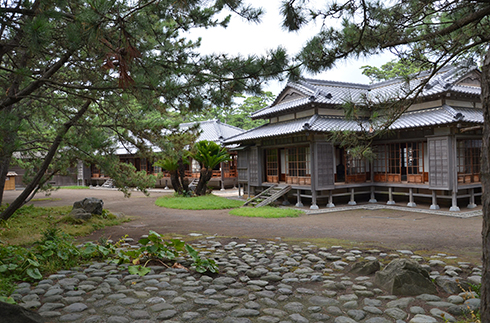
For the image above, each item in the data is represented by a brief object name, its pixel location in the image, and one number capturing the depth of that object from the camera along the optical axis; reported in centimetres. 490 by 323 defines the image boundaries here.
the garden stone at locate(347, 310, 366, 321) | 356
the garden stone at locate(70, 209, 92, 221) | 1004
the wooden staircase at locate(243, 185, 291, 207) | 1415
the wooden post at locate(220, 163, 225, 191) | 2448
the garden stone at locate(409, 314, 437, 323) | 337
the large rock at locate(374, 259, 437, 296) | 417
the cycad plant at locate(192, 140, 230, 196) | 1830
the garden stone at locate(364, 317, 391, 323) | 345
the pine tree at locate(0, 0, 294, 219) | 378
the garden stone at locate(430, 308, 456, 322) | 342
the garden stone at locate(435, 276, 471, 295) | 422
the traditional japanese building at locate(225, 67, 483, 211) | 1172
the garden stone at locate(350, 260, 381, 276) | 504
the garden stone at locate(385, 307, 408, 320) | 354
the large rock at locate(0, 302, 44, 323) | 294
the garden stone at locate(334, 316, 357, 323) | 346
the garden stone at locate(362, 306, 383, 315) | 367
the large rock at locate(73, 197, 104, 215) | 1099
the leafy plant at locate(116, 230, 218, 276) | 517
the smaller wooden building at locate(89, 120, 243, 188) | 2503
